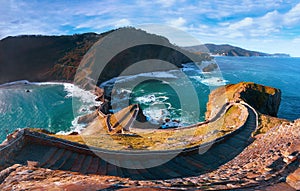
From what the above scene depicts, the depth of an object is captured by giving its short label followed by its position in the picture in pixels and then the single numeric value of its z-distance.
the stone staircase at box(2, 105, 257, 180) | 6.50
